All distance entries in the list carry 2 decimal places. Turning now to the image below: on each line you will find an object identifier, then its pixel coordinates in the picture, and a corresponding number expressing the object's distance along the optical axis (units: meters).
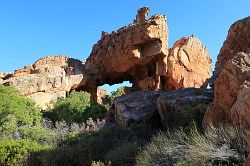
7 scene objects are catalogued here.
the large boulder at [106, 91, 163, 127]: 9.89
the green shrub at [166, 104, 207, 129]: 7.41
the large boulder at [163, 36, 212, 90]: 18.56
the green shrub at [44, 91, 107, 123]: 15.22
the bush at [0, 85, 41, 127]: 13.14
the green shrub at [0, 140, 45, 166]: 8.01
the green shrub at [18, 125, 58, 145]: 9.98
